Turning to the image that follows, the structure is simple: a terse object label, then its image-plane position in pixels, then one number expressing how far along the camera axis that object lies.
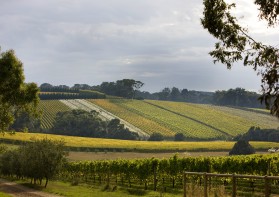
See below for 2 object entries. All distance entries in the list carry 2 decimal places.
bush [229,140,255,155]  92.69
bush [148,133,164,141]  135.00
